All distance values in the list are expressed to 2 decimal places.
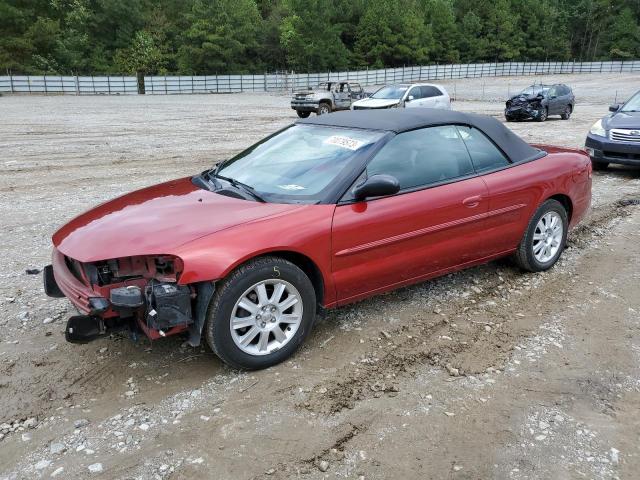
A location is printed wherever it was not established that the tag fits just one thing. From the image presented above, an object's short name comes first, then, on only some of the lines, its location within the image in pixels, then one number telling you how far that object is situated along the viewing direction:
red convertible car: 3.24
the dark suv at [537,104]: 20.61
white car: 19.39
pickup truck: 24.41
